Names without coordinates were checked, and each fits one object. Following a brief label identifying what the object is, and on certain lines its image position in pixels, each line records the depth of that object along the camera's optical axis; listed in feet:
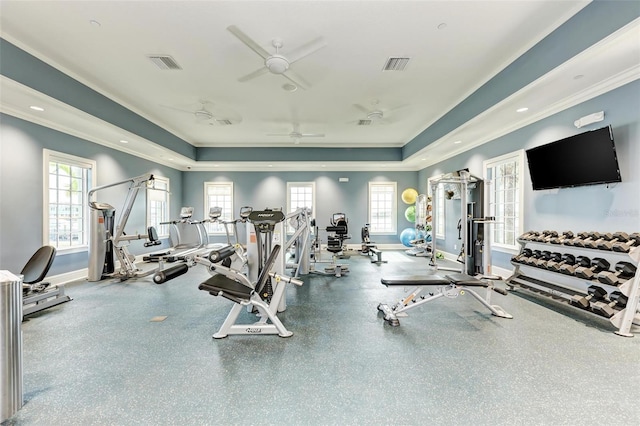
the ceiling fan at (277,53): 8.49
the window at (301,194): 27.27
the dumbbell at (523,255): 11.71
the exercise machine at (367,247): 21.07
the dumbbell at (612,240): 8.46
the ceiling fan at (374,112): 15.51
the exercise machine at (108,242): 14.73
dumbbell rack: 8.07
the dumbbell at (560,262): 9.99
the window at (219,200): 27.04
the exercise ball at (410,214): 26.73
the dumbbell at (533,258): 11.11
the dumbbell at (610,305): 8.38
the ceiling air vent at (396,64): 10.94
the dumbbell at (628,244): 8.09
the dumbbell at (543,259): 10.68
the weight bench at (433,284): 9.20
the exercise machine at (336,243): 16.24
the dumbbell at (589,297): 9.05
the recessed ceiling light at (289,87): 12.98
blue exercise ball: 25.23
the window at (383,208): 27.63
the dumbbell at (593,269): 8.97
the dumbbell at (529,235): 11.63
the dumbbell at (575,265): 9.47
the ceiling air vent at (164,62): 10.72
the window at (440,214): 23.23
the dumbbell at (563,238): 10.12
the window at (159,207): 21.72
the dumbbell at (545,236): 10.84
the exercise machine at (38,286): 9.76
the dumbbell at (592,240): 8.96
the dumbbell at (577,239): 9.57
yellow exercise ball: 26.55
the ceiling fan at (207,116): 14.84
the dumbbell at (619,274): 8.32
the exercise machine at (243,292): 7.63
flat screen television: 9.40
